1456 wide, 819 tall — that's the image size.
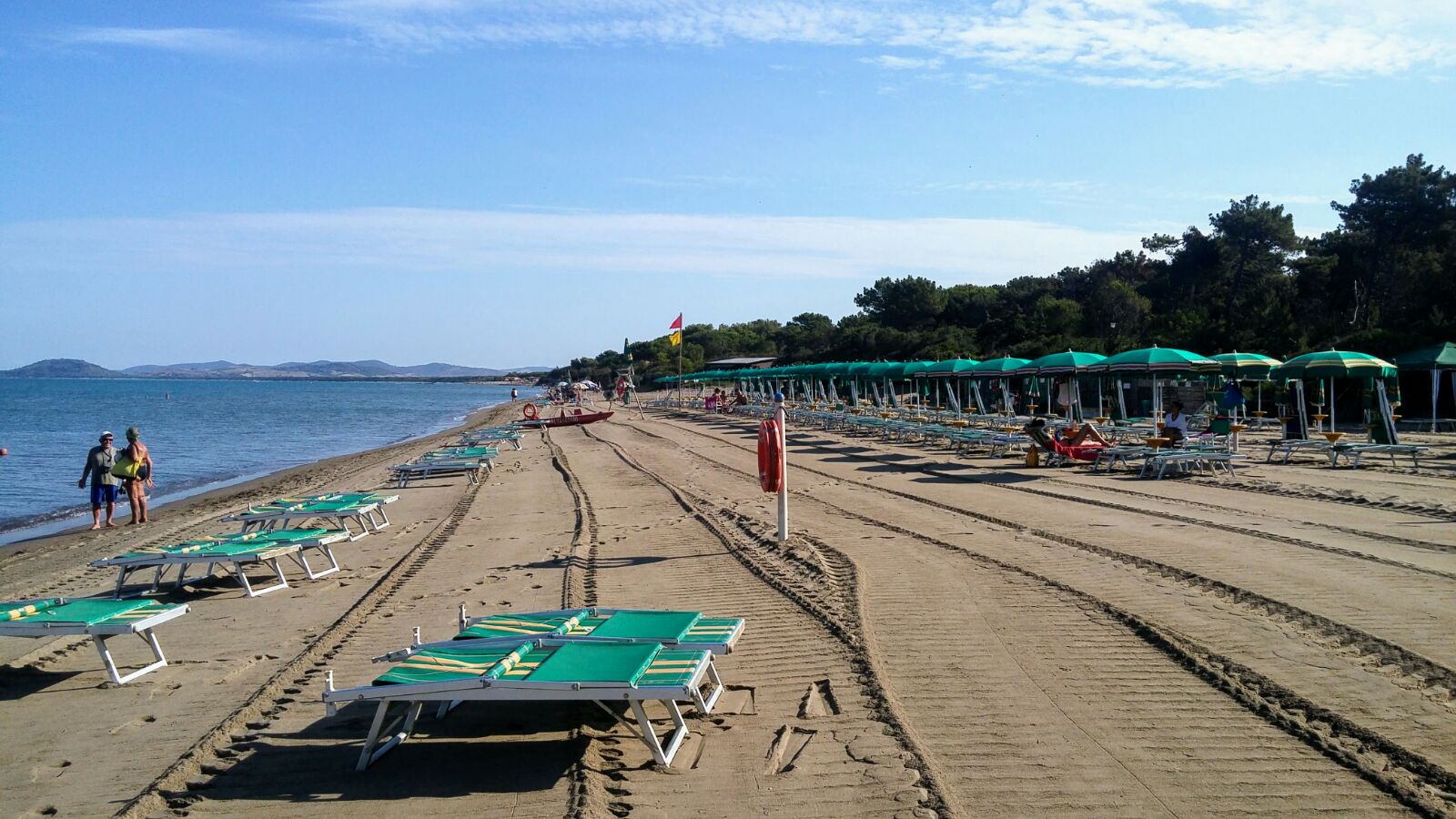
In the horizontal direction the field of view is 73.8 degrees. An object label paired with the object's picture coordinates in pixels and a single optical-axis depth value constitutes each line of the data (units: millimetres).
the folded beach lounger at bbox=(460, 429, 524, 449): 23781
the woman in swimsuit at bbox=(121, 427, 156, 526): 12516
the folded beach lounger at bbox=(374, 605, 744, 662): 4566
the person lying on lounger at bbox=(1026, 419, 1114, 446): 15212
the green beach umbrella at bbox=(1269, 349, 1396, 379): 14586
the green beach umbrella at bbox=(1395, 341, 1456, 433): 18109
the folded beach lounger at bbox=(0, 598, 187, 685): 5320
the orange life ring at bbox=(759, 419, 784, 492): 8117
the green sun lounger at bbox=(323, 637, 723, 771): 3824
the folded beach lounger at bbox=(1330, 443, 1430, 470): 13008
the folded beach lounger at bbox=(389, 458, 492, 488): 15883
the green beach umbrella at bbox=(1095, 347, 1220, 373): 15727
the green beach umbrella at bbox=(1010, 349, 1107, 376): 17906
